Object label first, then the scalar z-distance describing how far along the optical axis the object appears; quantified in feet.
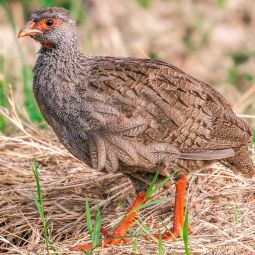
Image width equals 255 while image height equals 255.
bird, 31.63
